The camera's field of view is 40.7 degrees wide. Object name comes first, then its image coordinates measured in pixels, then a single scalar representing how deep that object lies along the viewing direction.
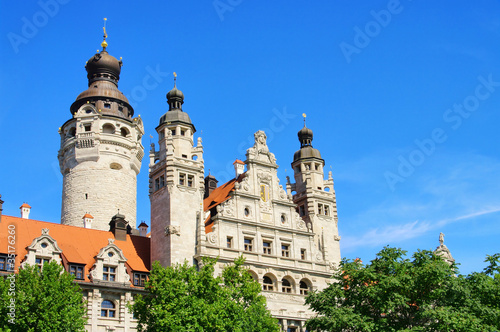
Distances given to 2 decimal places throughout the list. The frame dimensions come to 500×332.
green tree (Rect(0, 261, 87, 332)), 43.16
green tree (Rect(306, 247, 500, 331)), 48.09
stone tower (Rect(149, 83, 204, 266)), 57.78
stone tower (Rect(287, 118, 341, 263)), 69.12
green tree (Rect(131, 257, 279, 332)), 46.47
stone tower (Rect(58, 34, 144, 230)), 71.44
